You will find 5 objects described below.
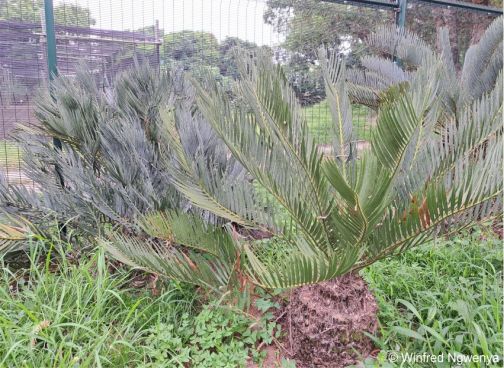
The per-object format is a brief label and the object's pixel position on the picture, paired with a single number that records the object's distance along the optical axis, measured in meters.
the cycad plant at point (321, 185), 1.49
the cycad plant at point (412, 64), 3.79
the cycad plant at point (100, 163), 2.36
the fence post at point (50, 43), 2.79
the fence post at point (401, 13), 4.31
